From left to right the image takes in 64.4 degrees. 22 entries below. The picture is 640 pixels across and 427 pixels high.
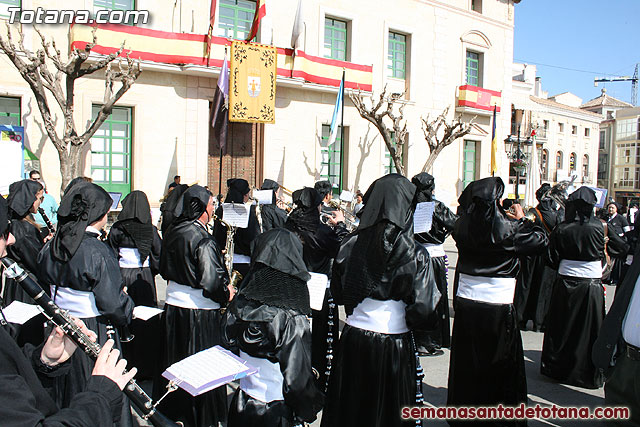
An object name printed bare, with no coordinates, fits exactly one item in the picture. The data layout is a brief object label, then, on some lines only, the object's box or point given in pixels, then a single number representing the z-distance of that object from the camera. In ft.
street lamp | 84.05
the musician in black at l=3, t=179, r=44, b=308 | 16.65
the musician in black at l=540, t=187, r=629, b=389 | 17.72
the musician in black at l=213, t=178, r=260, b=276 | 21.27
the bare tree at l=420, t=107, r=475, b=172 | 62.34
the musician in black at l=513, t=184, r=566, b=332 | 24.84
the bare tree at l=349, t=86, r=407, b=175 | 57.70
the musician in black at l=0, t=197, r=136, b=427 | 5.09
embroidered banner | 51.55
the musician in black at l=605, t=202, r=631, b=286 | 37.93
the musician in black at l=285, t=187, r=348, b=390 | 16.97
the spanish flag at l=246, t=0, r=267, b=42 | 51.52
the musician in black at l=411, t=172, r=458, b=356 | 21.04
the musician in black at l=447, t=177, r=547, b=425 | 13.69
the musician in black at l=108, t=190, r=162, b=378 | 17.88
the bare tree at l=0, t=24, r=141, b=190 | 35.01
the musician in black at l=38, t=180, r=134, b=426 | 11.76
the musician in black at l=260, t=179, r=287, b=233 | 22.71
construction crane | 281.74
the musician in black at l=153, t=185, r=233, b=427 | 13.67
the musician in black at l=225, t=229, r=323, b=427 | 9.42
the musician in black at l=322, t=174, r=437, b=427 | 10.80
